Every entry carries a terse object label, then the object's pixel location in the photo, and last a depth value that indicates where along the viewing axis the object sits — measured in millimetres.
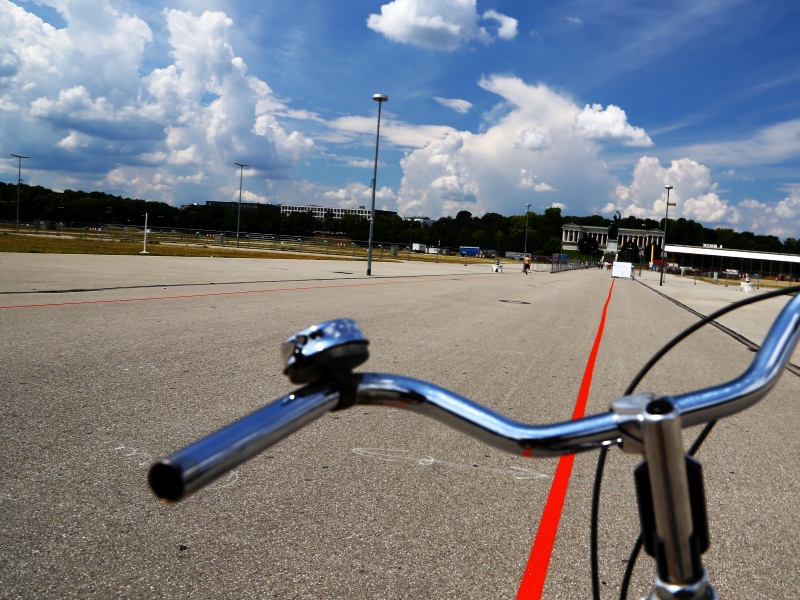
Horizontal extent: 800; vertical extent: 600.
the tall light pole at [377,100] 33938
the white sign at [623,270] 68125
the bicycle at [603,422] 999
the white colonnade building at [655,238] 191738
